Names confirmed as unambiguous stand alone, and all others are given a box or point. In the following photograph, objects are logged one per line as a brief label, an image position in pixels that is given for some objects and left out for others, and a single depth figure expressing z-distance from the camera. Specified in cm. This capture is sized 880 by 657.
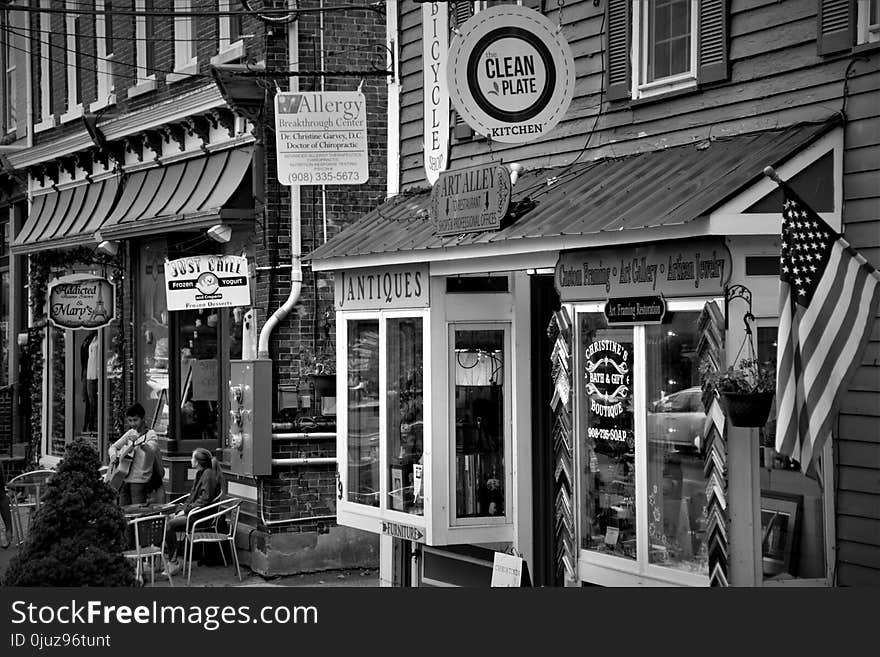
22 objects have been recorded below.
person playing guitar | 1574
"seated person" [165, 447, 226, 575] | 1509
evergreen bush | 907
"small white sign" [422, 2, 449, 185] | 1234
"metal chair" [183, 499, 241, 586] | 1460
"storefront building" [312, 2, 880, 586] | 802
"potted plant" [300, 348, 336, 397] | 1488
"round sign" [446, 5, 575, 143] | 966
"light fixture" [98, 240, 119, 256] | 1983
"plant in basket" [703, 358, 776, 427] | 766
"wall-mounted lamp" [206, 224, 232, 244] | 1614
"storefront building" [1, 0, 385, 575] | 1566
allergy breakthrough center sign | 1366
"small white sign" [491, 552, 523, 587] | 1012
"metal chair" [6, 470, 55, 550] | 1723
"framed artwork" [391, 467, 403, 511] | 1160
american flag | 729
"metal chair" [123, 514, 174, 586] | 1330
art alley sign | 1021
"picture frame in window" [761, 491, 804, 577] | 848
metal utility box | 1541
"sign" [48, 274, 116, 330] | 1888
